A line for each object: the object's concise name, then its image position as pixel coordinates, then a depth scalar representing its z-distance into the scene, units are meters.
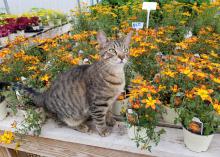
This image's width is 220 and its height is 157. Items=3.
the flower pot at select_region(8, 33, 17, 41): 3.14
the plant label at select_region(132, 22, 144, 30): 2.04
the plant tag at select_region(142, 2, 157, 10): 2.01
